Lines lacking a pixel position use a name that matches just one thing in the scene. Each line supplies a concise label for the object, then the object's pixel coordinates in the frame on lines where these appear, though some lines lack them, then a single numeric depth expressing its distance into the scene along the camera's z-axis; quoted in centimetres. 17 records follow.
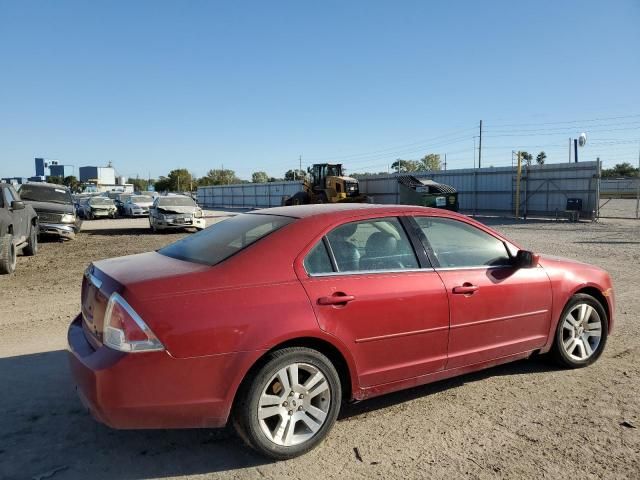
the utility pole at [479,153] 5086
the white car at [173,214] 1825
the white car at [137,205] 2886
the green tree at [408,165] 9206
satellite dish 2934
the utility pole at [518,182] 2495
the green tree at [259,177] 12975
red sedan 283
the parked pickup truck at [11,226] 930
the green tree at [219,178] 11138
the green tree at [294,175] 5506
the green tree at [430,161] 8991
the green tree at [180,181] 11538
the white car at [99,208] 3038
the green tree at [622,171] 8312
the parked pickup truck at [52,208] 1529
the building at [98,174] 13462
